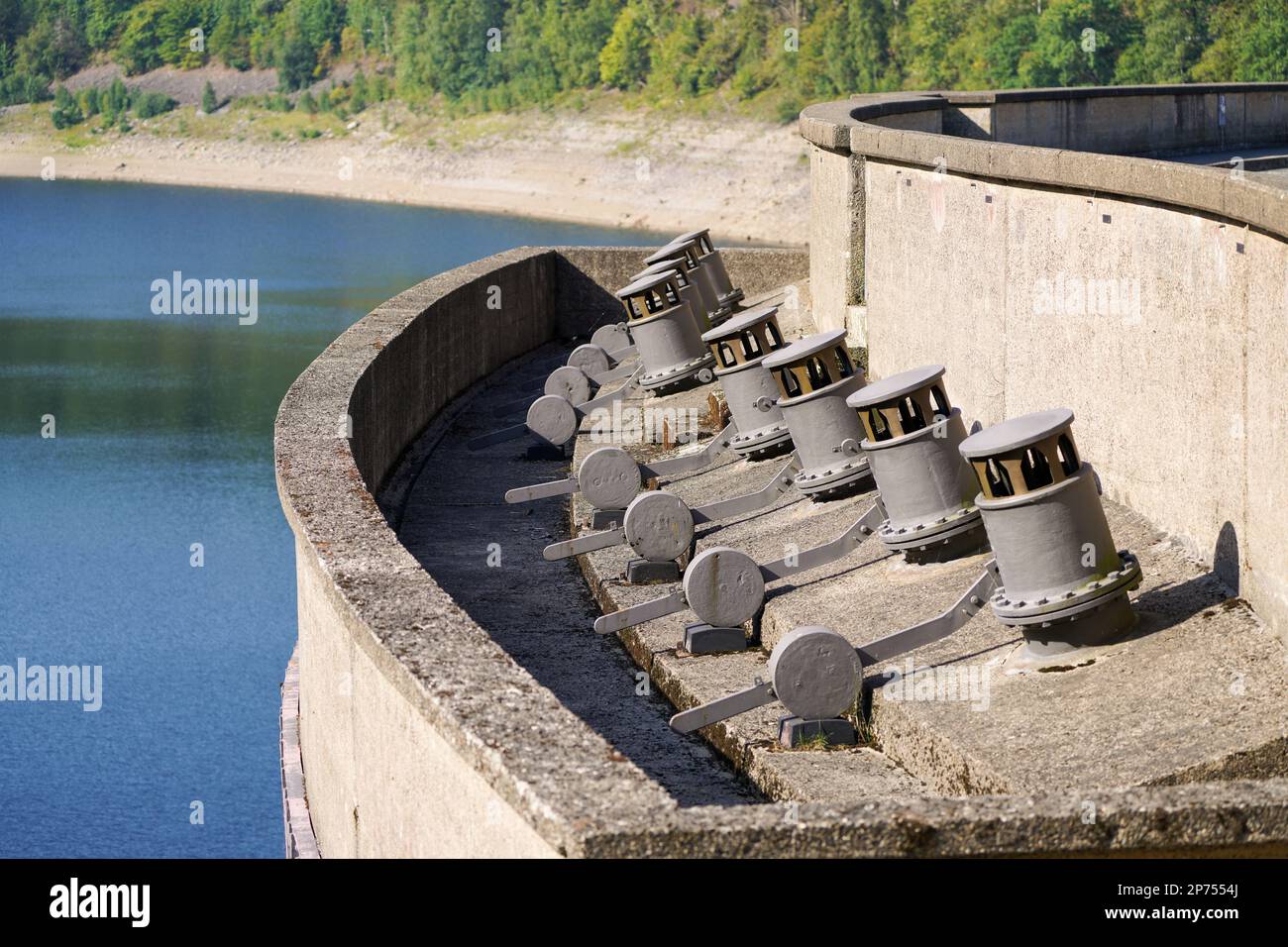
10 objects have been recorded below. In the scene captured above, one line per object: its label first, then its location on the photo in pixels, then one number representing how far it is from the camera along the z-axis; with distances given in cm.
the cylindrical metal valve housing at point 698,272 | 1966
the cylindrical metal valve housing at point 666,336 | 1755
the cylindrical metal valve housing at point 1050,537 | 835
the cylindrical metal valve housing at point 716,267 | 2009
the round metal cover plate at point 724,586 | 1002
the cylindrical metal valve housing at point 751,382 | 1368
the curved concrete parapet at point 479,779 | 490
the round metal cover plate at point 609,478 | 1316
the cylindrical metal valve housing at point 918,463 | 995
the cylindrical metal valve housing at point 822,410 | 1182
